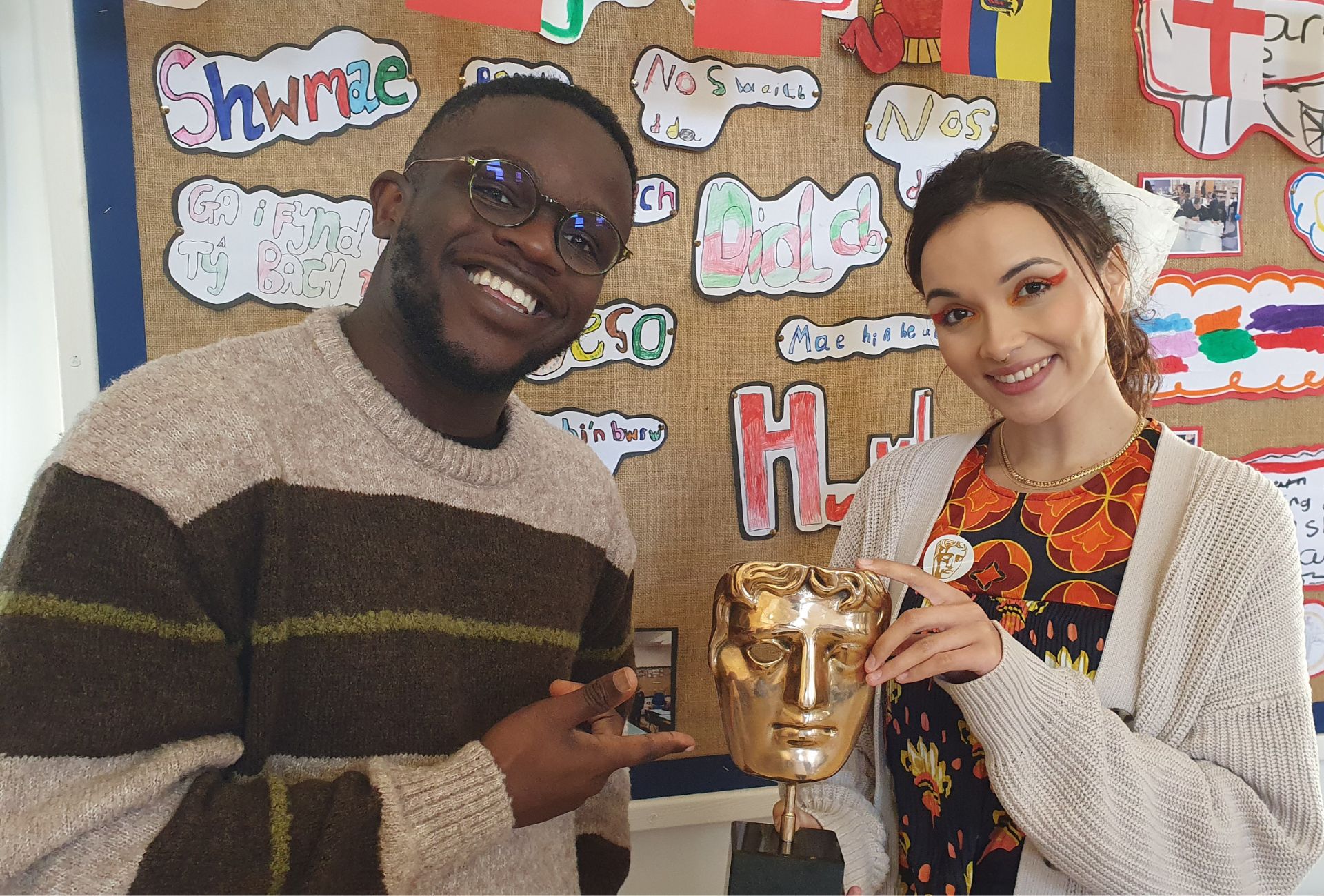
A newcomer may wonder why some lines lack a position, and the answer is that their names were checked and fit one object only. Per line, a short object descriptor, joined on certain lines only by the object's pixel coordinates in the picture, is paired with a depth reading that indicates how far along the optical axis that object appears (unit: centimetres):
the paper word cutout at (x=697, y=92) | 155
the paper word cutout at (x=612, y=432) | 157
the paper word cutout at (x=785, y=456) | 166
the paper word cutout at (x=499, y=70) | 147
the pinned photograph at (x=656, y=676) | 162
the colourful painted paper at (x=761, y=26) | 149
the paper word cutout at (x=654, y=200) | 157
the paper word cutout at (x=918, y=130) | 169
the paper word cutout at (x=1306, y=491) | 195
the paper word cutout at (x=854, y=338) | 167
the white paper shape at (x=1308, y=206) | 193
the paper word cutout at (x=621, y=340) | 155
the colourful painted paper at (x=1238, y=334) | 188
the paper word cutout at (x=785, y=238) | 161
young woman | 95
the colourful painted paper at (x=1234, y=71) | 183
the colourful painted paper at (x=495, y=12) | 133
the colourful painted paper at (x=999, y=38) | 165
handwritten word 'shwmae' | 136
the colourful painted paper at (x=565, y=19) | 149
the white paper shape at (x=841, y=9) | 161
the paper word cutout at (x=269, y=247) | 138
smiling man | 75
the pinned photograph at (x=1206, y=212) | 188
